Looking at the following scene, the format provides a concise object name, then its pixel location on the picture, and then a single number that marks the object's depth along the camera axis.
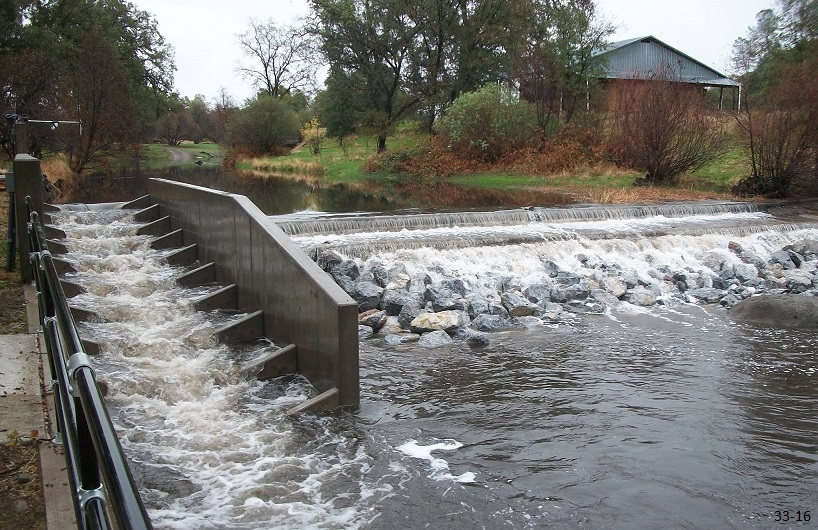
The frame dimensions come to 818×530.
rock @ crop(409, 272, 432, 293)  12.27
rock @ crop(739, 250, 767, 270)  15.40
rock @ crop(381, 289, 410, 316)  11.19
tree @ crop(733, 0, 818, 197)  22.33
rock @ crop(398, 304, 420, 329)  10.68
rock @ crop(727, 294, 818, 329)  10.80
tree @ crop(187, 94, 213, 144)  90.75
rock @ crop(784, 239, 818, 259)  16.28
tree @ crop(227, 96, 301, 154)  52.66
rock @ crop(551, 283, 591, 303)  12.34
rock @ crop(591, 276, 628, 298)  12.88
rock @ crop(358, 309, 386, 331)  10.62
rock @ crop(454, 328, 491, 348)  9.85
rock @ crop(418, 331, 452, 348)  9.80
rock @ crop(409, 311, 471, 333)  10.30
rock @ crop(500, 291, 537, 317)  11.48
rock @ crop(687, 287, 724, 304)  12.90
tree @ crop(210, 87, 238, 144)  79.50
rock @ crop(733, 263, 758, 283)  14.32
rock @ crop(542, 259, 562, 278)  13.64
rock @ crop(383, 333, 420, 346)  9.97
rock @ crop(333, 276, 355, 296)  11.82
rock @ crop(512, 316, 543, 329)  10.93
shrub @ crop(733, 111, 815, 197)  22.66
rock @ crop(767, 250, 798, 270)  15.52
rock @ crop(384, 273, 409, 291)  12.11
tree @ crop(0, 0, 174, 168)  28.30
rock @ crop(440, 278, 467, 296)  12.20
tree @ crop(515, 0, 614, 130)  35.72
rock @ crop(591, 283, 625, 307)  12.30
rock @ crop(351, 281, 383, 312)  11.47
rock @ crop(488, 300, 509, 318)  11.28
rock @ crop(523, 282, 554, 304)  12.20
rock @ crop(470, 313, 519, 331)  10.64
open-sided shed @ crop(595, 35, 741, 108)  45.03
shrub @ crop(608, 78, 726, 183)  26.33
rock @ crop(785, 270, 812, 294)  14.02
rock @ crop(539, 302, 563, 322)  11.32
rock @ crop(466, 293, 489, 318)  11.21
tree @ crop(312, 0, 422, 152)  43.38
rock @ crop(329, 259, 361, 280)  12.41
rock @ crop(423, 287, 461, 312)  11.20
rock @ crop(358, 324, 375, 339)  10.27
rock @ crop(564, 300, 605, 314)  11.91
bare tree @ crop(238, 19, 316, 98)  70.75
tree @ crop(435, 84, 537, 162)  35.00
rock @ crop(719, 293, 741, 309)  12.38
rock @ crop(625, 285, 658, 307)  12.57
